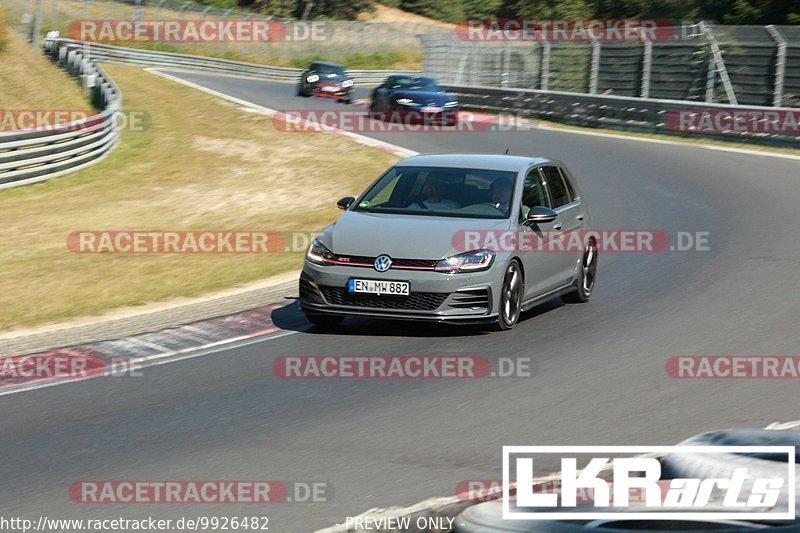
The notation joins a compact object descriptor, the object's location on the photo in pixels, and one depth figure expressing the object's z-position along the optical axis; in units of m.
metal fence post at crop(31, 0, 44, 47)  52.78
